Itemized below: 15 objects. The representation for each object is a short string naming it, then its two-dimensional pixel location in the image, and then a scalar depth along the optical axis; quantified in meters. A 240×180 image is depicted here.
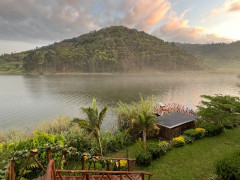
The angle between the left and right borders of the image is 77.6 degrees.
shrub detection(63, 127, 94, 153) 12.68
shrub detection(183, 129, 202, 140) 14.97
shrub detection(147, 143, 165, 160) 11.94
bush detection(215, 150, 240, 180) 6.32
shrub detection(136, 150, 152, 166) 11.16
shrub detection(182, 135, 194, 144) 14.40
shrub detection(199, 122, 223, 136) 15.76
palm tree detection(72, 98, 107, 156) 11.53
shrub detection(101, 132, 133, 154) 14.19
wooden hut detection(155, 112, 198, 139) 16.42
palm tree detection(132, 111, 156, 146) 14.54
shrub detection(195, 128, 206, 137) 15.37
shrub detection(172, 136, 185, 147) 13.72
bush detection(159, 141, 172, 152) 13.02
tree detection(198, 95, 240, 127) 13.60
